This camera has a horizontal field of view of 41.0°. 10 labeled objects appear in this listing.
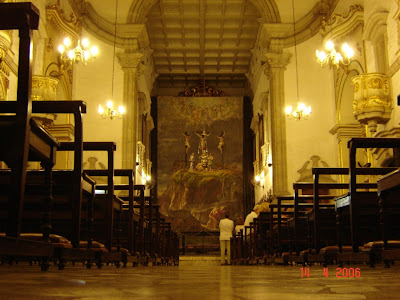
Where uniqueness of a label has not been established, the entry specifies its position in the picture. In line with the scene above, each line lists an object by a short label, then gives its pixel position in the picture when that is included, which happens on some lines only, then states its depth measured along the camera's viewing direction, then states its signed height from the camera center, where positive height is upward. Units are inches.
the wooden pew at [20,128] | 101.7 +23.2
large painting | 946.7 +151.7
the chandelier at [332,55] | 456.1 +168.0
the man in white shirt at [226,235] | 597.3 +9.9
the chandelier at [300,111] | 590.6 +145.8
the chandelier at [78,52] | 458.6 +166.3
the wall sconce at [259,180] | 823.7 +102.7
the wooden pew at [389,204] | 149.1 +13.9
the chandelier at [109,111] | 591.2 +145.4
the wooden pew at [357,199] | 181.8 +16.4
